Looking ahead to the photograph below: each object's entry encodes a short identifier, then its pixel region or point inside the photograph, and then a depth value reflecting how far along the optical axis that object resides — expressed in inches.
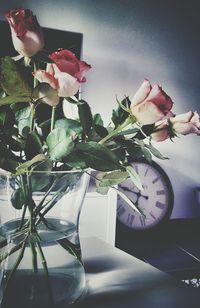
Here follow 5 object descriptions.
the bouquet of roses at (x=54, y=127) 17.7
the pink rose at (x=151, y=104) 17.9
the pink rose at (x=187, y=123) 20.0
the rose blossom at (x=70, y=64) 17.9
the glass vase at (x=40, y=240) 19.7
